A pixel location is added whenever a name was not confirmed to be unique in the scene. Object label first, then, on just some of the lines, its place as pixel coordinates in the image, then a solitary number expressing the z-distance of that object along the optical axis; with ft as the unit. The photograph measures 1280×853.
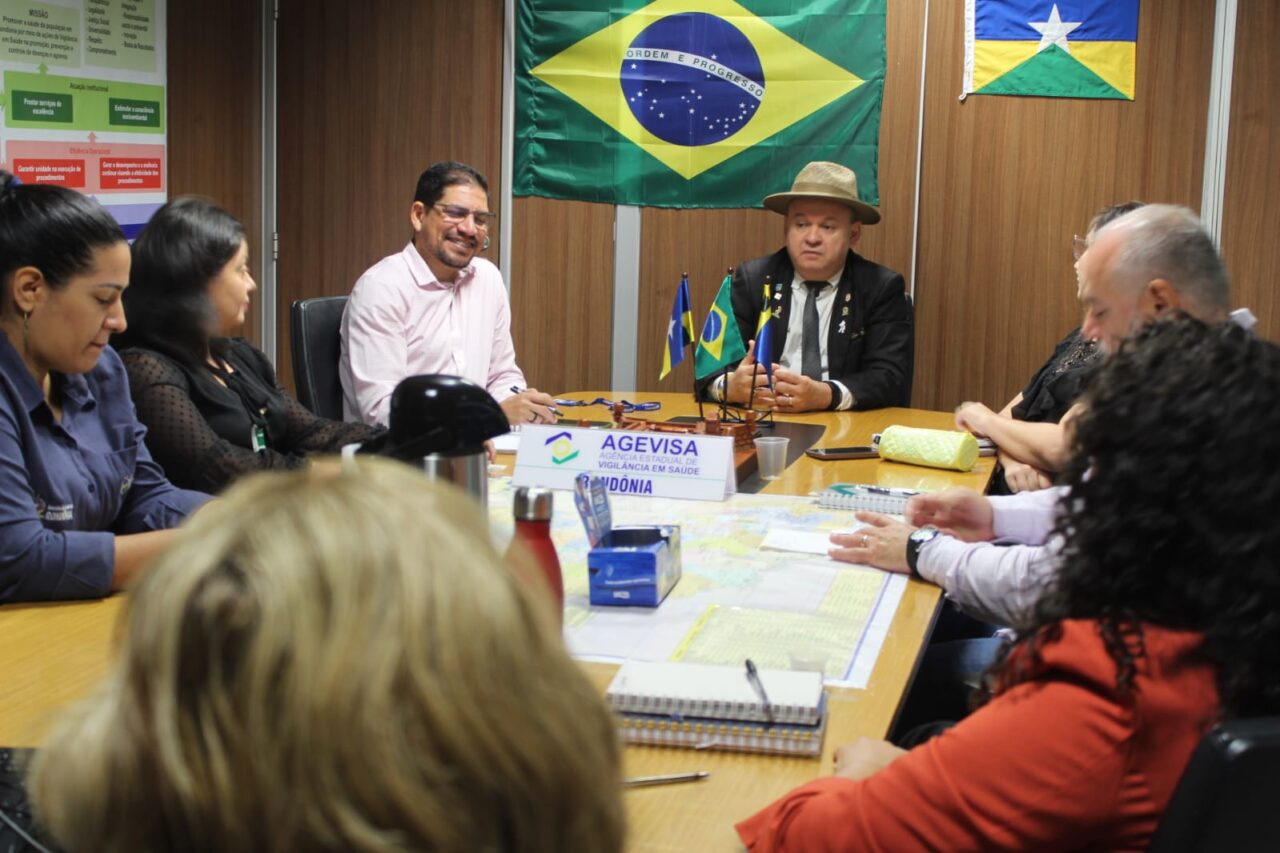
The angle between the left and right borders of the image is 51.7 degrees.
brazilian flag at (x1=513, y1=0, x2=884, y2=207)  16.06
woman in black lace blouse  8.54
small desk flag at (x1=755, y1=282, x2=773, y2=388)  11.60
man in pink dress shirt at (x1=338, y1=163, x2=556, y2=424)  12.09
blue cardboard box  6.23
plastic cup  9.52
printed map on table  5.66
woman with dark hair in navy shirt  6.25
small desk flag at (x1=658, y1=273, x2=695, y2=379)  10.82
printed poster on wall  13.21
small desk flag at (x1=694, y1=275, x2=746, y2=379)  11.06
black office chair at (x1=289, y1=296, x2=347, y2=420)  11.63
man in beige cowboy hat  13.80
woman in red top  3.62
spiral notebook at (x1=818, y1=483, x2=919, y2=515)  8.52
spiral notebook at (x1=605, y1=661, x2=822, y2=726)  4.73
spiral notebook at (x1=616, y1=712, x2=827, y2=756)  4.69
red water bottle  5.19
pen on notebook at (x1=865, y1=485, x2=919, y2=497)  8.67
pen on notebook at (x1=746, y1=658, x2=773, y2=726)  4.72
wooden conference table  4.17
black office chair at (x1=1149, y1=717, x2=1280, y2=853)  3.20
